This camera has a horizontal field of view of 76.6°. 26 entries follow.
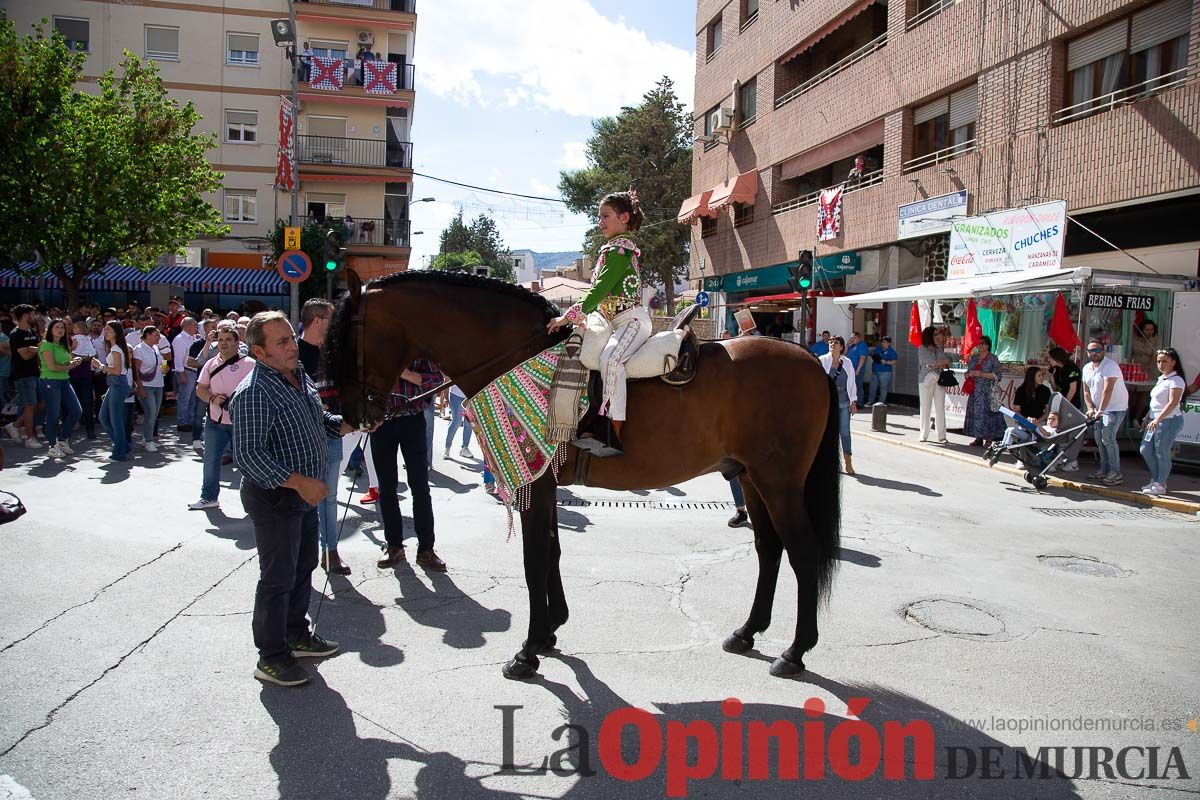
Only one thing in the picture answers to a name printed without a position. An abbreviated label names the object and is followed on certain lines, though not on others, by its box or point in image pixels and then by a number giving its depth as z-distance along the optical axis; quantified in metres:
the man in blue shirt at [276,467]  3.85
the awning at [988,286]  11.71
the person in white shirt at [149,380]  11.52
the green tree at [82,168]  18.95
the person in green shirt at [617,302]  4.15
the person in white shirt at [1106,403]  10.37
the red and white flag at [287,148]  23.12
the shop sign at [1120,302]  11.76
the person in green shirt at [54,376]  10.93
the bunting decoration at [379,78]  33.72
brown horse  4.25
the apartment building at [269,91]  32.56
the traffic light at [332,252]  14.84
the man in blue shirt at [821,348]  15.42
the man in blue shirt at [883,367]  19.92
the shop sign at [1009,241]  13.45
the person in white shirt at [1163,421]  9.52
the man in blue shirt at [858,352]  18.91
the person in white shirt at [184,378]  12.61
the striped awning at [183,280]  27.64
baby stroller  10.45
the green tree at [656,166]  39.72
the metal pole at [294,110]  19.22
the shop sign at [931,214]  16.91
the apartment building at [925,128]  13.09
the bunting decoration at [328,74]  33.31
